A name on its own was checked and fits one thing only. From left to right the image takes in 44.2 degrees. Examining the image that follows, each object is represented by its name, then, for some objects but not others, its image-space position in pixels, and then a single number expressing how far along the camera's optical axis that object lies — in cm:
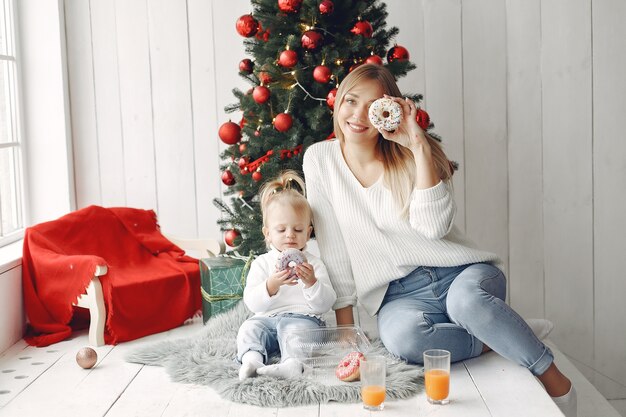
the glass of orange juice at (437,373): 203
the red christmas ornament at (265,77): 278
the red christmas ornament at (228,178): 293
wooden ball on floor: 244
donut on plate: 222
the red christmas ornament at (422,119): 268
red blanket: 280
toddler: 242
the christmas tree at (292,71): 272
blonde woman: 229
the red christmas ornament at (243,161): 286
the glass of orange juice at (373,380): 199
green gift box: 285
